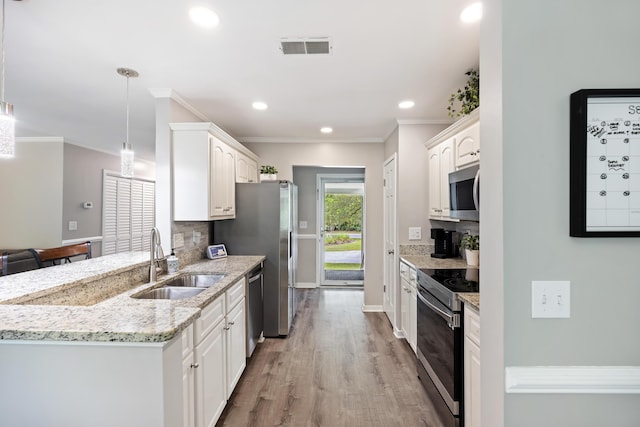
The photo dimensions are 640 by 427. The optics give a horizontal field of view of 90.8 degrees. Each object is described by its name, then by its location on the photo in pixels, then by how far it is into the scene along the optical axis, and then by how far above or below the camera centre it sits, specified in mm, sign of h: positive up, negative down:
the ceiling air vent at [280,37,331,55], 1941 +1097
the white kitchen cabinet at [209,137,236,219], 2986 +376
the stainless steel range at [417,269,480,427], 1871 -794
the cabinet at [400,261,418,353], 2947 -834
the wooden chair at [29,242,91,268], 3709 -418
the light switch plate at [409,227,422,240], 3568 -158
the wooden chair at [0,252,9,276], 3233 -481
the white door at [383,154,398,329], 3777 -260
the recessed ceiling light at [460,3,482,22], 1625 +1094
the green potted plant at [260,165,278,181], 3953 +571
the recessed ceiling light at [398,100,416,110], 3055 +1134
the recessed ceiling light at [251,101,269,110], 3084 +1131
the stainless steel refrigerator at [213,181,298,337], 3514 -195
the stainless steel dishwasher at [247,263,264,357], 2979 -907
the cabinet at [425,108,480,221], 2454 +572
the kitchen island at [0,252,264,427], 1104 -528
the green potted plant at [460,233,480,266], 2727 -267
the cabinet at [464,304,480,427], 1666 -807
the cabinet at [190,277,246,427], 1761 -887
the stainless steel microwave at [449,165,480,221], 2177 +196
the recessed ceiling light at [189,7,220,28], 1652 +1092
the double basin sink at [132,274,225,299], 2250 -529
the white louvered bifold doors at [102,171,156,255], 5766 +106
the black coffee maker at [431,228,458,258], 3256 -258
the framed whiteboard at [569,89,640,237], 995 +173
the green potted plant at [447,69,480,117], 2392 +982
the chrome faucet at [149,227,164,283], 2330 -263
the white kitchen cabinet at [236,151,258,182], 3711 +644
